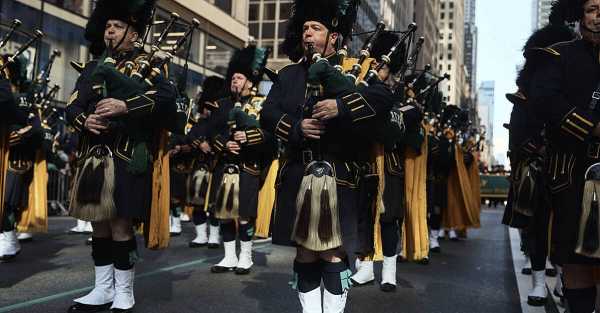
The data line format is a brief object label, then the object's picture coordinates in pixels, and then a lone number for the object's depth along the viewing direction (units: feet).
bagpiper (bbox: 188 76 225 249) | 27.89
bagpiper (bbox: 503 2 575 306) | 14.21
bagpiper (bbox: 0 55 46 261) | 22.16
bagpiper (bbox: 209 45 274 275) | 21.48
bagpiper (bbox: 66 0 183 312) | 13.89
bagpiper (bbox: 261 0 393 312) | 11.30
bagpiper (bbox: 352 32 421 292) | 19.29
